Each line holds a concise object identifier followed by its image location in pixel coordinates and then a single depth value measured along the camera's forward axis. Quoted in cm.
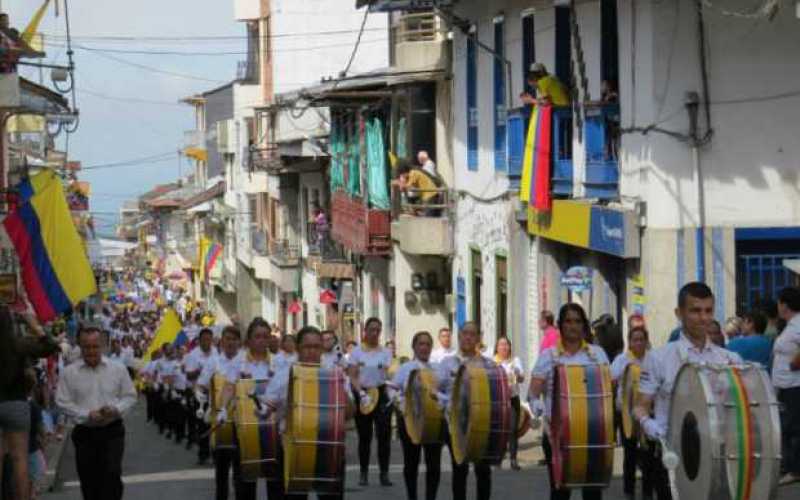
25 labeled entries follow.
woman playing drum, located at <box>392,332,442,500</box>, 1739
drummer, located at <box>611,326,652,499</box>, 1678
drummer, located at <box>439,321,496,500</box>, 1545
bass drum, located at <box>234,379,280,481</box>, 1498
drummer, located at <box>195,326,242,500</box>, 1706
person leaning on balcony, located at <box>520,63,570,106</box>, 2773
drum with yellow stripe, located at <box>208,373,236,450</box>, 1656
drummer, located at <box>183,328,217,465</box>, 2244
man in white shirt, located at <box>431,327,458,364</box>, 2226
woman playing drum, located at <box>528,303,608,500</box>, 1323
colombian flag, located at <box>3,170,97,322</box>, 2745
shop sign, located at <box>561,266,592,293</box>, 2575
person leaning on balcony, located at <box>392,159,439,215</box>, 3856
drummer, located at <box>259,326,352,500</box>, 1399
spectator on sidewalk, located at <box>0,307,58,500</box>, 1324
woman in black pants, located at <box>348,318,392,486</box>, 2014
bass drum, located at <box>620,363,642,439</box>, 1592
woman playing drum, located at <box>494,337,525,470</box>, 2092
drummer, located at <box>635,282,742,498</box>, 1119
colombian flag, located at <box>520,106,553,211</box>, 2831
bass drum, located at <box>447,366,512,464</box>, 1502
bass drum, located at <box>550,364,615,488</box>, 1284
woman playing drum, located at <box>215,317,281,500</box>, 1548
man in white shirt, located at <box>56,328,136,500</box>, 1434
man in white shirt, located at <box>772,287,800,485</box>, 1633
